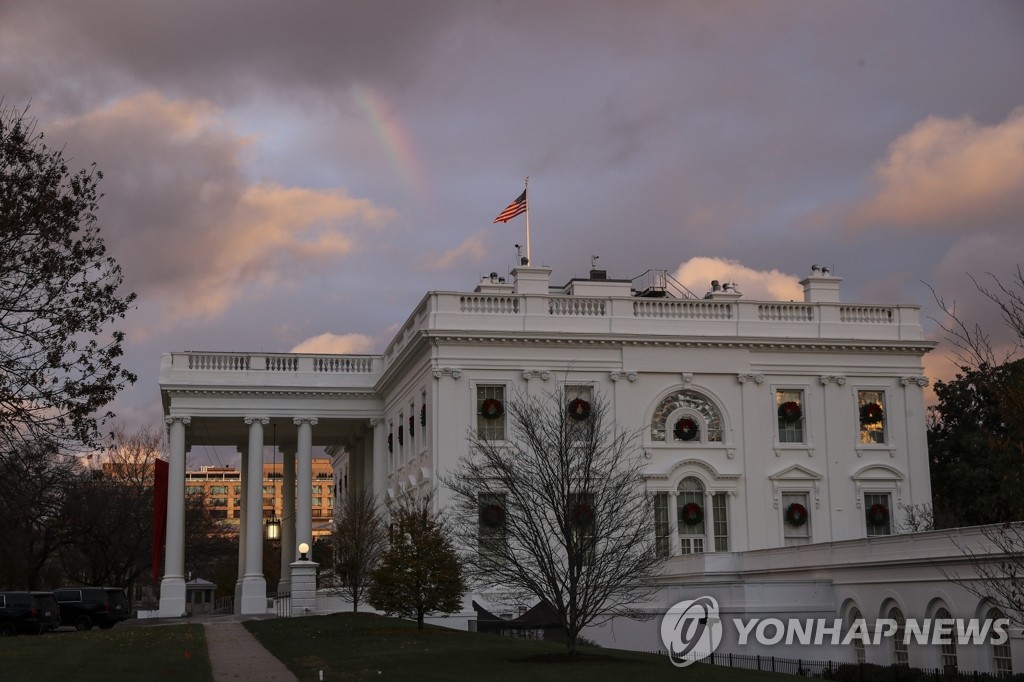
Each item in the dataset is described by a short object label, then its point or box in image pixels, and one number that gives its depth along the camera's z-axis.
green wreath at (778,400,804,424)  51.22
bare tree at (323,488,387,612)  47.91
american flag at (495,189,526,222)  52.62
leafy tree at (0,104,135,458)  22.26
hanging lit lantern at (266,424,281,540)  51.88
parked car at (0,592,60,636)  43.72
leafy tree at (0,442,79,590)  23.47
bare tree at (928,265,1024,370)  21.22
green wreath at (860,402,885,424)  51.94
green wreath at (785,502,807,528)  50.22
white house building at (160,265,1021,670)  49.09
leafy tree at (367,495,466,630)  38.28
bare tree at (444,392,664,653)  29.58
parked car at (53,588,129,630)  49.88
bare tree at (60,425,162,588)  76.38
